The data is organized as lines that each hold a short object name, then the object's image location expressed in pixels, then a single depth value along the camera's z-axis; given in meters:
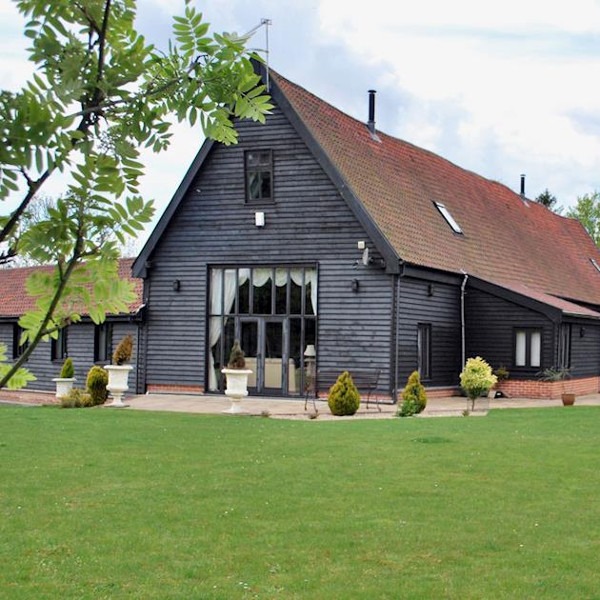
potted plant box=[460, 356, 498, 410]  23.09
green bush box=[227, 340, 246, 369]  24.08
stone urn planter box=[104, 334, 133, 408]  24.89
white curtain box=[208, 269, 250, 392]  27.16
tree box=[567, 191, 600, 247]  71.12
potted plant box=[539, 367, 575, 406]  27.22
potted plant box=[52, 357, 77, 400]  28.06
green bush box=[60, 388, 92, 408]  24.80
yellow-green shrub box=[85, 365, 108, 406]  25.48
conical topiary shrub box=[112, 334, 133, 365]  25.70
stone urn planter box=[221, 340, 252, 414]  22.88
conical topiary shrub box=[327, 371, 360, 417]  22.11
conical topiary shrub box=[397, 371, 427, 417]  21.84
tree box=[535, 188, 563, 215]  74.19
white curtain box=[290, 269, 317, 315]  25.88
